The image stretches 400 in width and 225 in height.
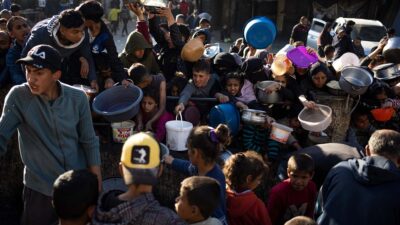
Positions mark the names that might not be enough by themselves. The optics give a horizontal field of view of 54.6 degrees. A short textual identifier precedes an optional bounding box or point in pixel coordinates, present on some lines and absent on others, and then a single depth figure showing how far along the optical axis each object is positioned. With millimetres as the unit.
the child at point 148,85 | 3965
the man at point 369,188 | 2514
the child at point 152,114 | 3939
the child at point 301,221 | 2163
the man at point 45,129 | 2479
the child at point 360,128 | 4406
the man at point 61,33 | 3211
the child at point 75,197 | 1997
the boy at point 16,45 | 3756
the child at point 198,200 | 2189
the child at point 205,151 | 2754
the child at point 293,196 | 3062
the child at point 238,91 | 4250
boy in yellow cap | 2027
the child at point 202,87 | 4090
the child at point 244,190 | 2719
